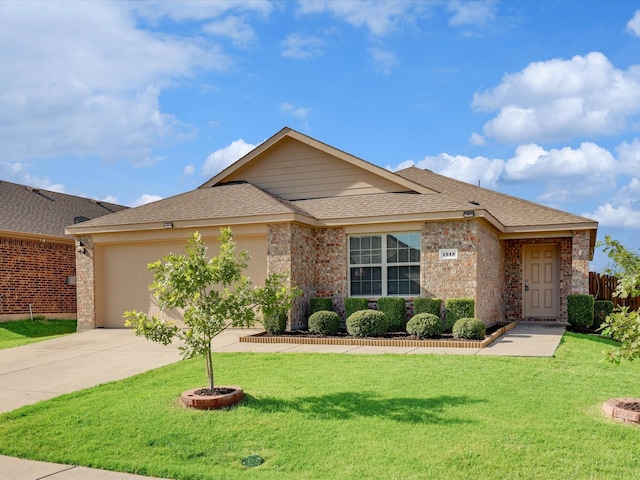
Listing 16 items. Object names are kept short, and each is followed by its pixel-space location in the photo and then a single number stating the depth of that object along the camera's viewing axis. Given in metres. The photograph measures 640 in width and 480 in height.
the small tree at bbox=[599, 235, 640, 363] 6.68
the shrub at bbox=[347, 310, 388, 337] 13.00
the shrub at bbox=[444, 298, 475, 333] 13.48
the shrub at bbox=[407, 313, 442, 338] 12.64
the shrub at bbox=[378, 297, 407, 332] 14.12
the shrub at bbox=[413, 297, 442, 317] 13.90
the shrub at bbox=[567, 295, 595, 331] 15.80
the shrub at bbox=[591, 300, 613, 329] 16.66
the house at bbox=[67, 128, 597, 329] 14.35
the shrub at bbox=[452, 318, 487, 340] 12.25
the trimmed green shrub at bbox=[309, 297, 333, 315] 14.68
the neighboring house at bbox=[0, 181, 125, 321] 18.59
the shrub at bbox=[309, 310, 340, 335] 13.47
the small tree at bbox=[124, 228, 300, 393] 7.67
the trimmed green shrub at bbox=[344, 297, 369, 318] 14.50
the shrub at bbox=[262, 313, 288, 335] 13.55
